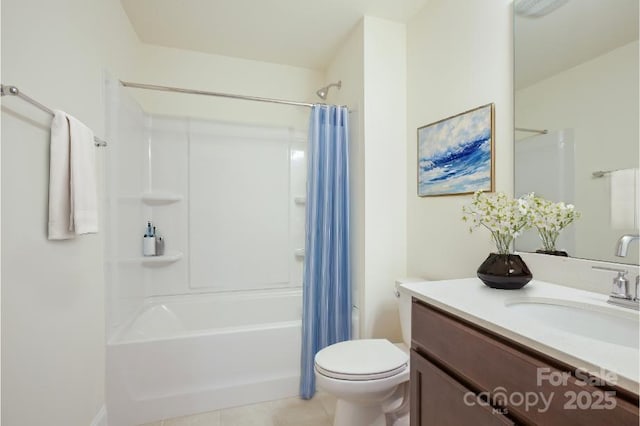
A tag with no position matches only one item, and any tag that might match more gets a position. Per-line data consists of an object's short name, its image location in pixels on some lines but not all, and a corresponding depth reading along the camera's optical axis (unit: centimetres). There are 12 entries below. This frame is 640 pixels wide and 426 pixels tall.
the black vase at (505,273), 110
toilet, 132
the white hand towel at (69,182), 114
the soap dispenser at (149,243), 236
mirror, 98
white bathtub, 170
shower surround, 177
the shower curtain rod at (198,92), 186
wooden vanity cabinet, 58
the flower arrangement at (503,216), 117
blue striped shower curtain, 196
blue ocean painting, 147
